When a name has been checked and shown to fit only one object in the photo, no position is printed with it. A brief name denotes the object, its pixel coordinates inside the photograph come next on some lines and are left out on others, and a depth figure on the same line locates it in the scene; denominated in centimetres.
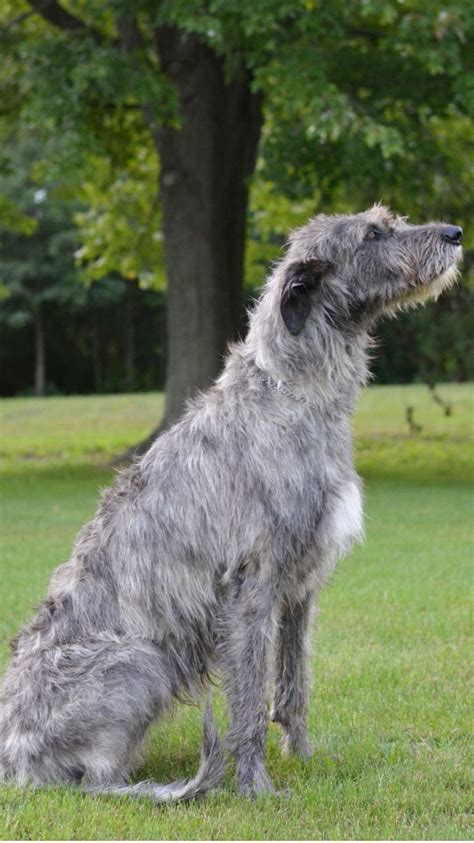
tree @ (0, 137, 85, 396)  4756
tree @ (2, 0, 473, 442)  1472
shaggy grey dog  499
